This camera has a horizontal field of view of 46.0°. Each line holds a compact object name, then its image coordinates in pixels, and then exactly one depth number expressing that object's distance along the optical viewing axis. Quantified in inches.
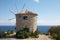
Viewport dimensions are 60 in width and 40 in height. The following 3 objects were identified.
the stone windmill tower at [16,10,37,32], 565.6
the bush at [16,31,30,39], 524.6
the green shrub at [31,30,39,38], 543.4
